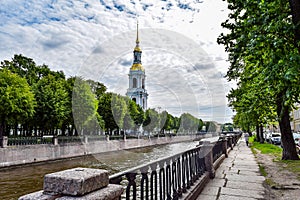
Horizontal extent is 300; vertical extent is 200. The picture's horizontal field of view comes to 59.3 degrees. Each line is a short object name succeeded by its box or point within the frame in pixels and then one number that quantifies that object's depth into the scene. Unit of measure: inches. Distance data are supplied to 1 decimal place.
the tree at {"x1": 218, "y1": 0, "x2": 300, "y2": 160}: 222.4
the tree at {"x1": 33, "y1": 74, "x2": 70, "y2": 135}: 1133.7
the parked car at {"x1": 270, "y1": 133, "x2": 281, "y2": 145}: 1229.1
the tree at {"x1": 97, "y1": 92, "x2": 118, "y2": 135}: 1608.0
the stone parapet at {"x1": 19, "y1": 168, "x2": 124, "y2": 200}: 79.7
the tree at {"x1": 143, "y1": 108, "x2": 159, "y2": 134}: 2324.4
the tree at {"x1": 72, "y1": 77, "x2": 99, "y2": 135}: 1275.8
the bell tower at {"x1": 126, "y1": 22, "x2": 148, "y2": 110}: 2338.8
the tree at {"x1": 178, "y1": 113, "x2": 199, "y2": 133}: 2610.7
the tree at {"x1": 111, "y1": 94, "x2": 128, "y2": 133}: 1640.4
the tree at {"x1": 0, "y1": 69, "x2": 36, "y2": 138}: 916.6
